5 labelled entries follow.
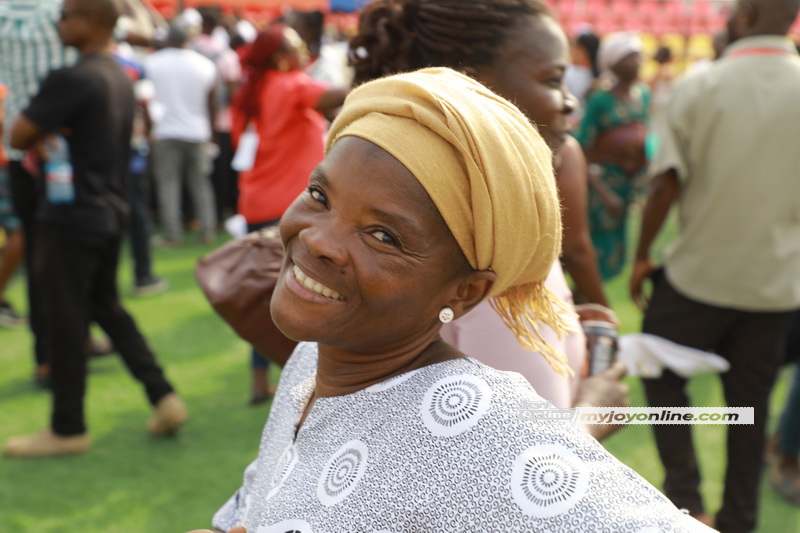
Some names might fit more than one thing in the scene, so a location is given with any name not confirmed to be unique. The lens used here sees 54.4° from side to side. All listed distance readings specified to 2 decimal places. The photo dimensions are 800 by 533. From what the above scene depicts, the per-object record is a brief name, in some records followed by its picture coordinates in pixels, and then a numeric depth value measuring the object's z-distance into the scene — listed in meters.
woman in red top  4.38
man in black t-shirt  3.59
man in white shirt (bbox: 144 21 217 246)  7.39
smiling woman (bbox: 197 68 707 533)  1.07
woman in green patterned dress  5.12
